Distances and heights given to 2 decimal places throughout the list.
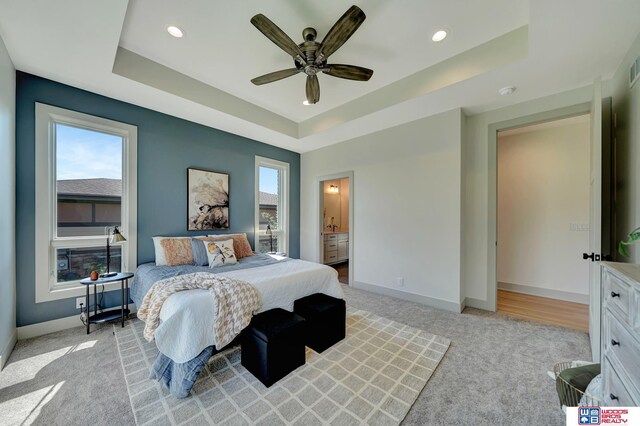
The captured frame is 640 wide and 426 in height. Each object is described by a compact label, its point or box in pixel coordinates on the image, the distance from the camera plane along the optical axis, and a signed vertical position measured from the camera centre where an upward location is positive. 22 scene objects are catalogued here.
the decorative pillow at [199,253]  3.17 -0.57
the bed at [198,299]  1.69 -0.81
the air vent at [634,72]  1.76 +1.11
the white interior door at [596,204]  1.95 +0.08
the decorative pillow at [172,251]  3.10 -0.54
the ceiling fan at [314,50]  1.77 +1.43
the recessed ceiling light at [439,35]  2.24 +1.73
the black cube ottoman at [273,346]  1.81 -1.09
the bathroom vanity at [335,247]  5.81 -0.92
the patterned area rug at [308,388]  1.54 -1.35
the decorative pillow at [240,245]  3.67 -0.53
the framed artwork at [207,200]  3.71 +0.20
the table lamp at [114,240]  2.77 -0.34
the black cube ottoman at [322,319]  2.29 -1.08
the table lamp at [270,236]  4.72 -0.49
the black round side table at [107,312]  2.58 -1.12
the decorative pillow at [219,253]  3.11 -0.57
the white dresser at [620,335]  0.95 -0.56
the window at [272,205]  4.67 +0.16
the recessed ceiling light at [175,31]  2.20 +1.74
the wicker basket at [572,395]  1.29 -1.07
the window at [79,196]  2.59 +0.19
